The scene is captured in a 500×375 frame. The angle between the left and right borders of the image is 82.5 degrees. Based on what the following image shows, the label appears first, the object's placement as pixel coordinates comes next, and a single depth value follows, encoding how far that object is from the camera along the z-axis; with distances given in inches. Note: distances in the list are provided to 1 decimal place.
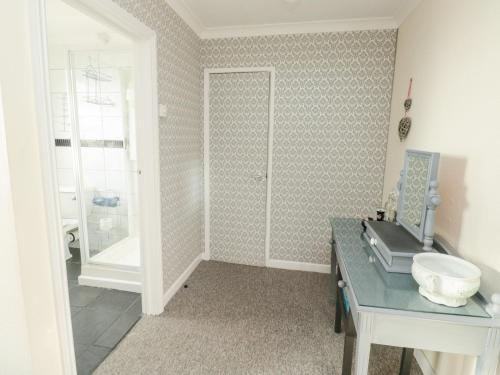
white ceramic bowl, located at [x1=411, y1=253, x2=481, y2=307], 41.6
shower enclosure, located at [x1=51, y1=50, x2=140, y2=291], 103.2
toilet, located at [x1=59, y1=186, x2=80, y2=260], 123.1
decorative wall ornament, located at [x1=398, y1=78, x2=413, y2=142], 84.5
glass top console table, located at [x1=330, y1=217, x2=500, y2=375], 41.1
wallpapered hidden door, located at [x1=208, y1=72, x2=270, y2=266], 112.6
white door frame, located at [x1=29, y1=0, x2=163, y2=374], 47.1
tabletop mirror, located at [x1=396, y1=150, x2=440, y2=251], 54.3
